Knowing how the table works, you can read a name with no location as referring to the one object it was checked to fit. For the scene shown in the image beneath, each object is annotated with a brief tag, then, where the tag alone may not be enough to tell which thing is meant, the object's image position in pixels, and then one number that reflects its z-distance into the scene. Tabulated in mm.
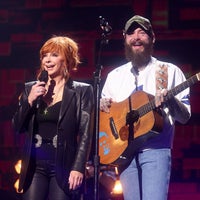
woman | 6008
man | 6473
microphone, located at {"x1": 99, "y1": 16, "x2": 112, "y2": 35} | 6594
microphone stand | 5973
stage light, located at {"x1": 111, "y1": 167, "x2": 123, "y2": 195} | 8414
